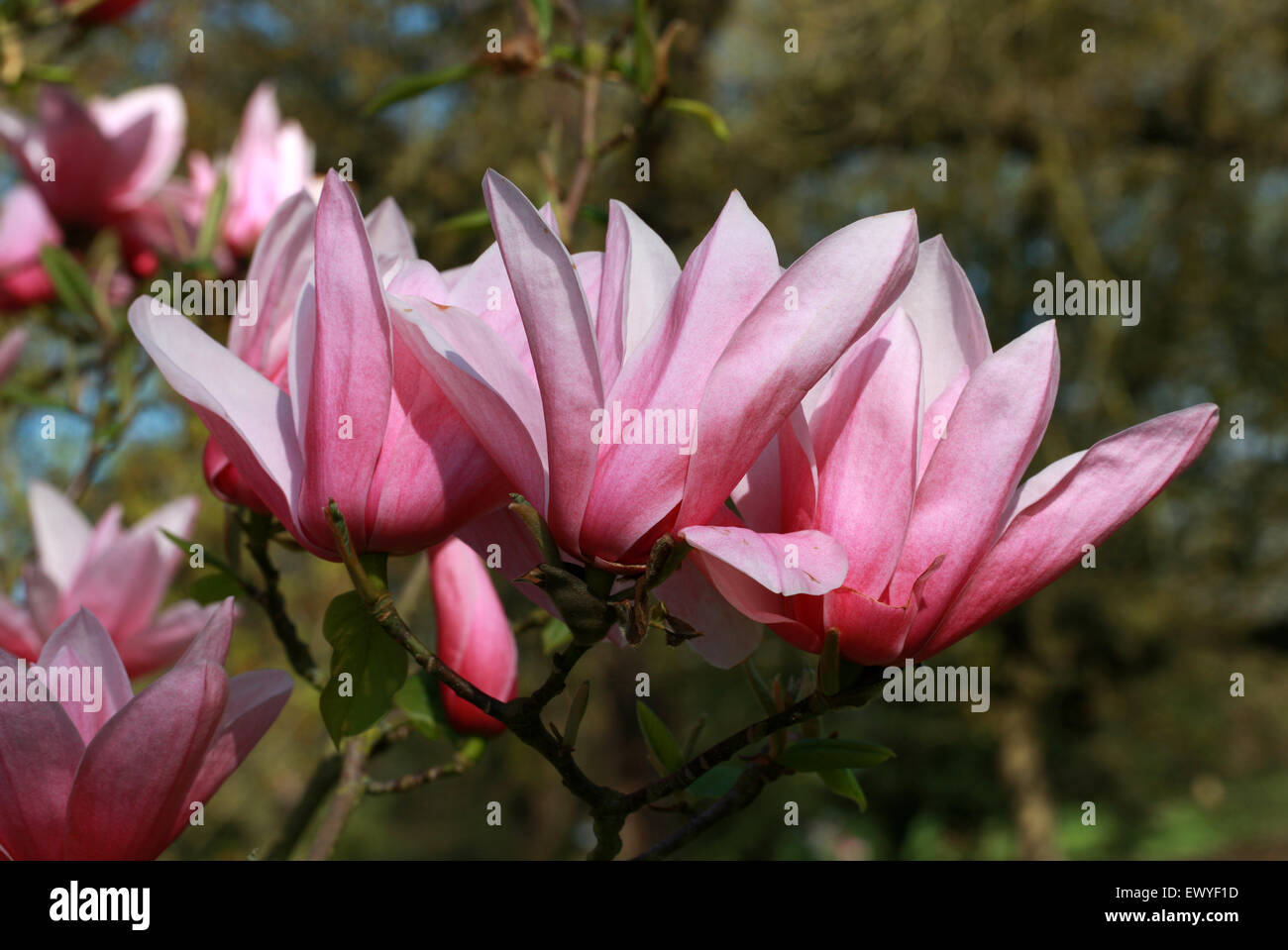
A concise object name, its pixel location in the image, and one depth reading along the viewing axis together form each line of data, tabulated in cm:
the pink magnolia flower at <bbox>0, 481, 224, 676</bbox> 76
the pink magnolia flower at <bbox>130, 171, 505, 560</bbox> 40
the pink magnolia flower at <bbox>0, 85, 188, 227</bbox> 106
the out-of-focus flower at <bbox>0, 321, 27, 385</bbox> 103
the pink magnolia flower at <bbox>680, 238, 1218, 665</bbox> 41
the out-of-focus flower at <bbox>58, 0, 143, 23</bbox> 117
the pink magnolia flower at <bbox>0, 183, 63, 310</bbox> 113
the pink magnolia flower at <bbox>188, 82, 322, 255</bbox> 112
